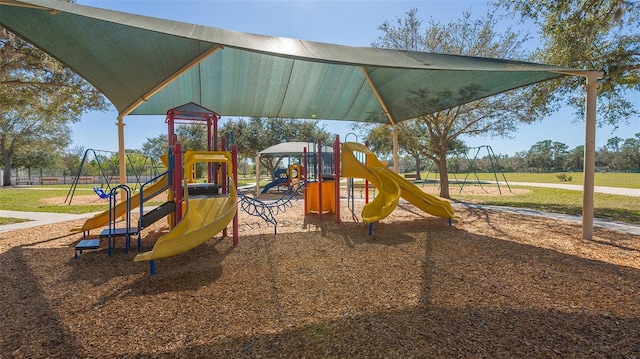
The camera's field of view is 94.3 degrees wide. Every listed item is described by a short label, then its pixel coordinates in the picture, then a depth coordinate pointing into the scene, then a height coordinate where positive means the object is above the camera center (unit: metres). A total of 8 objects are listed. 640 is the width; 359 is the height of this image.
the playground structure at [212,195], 4.30 -0.53
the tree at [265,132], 27.28 +3.59
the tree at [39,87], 9.13 +3.02
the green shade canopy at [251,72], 4.29 +2.08
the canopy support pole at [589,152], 5.47 +0.36
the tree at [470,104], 11.38 +2.87
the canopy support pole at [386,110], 8.37 +2.01
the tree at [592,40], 7.40 +3.39
